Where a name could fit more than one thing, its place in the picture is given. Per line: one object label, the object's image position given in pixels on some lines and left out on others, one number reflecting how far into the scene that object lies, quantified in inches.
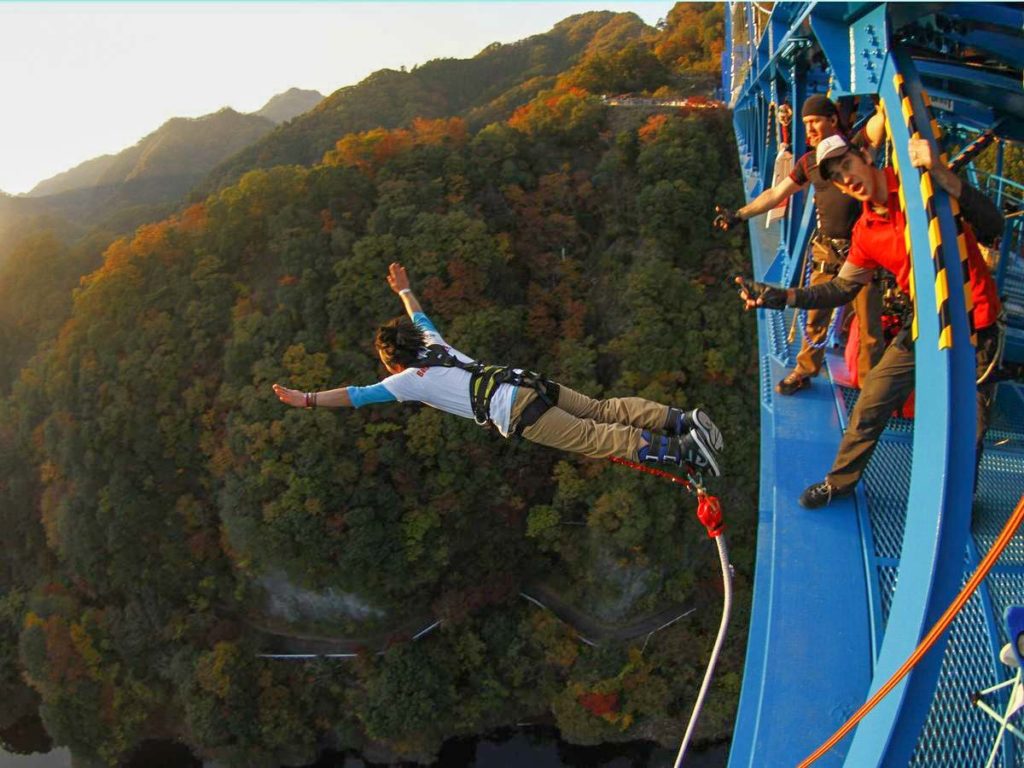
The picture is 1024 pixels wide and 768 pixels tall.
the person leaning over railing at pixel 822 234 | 153.7
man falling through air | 167.5
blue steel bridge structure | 101.9
